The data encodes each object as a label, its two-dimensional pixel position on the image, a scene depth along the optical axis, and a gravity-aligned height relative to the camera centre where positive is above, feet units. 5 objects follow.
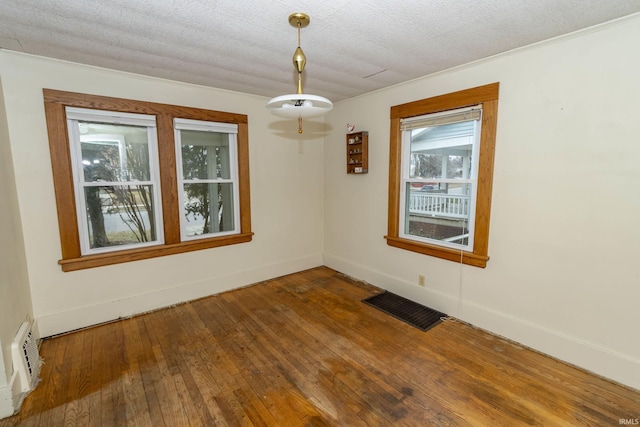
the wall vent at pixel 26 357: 6.37 -4.10
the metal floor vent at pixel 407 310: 9.34 -4.55
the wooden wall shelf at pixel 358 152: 11.87 +1.18
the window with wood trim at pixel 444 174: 8.57 +0.19
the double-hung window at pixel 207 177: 10.75 +0.13
